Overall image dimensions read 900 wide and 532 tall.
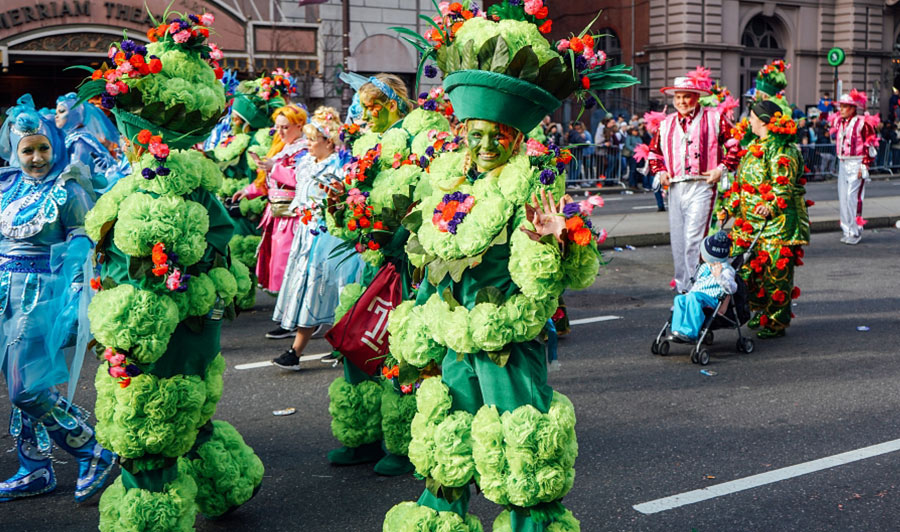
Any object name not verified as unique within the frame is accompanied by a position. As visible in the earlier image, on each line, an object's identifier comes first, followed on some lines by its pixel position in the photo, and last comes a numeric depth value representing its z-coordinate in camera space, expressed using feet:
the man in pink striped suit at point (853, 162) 47.78
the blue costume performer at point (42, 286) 15.66
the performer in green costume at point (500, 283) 11.24
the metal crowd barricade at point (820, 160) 84.33
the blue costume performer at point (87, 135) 28.84
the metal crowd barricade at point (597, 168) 73.06
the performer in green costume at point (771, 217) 27.66
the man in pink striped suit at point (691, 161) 29.60
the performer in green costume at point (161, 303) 13.24
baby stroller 25.71
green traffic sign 71.97
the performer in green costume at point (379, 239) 16.30
